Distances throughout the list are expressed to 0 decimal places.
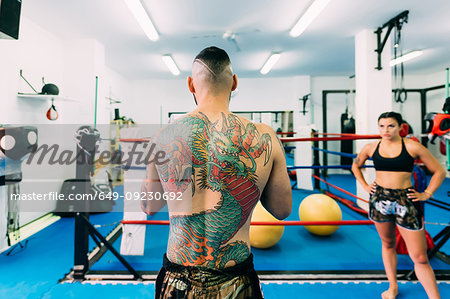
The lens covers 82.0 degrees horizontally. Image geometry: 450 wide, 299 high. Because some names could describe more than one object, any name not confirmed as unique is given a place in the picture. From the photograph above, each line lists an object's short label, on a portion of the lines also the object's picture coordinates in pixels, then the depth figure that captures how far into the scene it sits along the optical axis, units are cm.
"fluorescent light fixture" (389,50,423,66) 612
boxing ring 232
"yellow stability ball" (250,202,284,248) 281
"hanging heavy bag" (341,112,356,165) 808
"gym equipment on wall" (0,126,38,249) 261
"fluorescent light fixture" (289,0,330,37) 365
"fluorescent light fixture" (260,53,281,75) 635
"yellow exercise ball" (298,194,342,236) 312
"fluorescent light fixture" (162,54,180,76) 637
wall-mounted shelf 356
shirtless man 92
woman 185
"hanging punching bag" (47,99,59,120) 404
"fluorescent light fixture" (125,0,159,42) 361
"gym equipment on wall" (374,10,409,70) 422
